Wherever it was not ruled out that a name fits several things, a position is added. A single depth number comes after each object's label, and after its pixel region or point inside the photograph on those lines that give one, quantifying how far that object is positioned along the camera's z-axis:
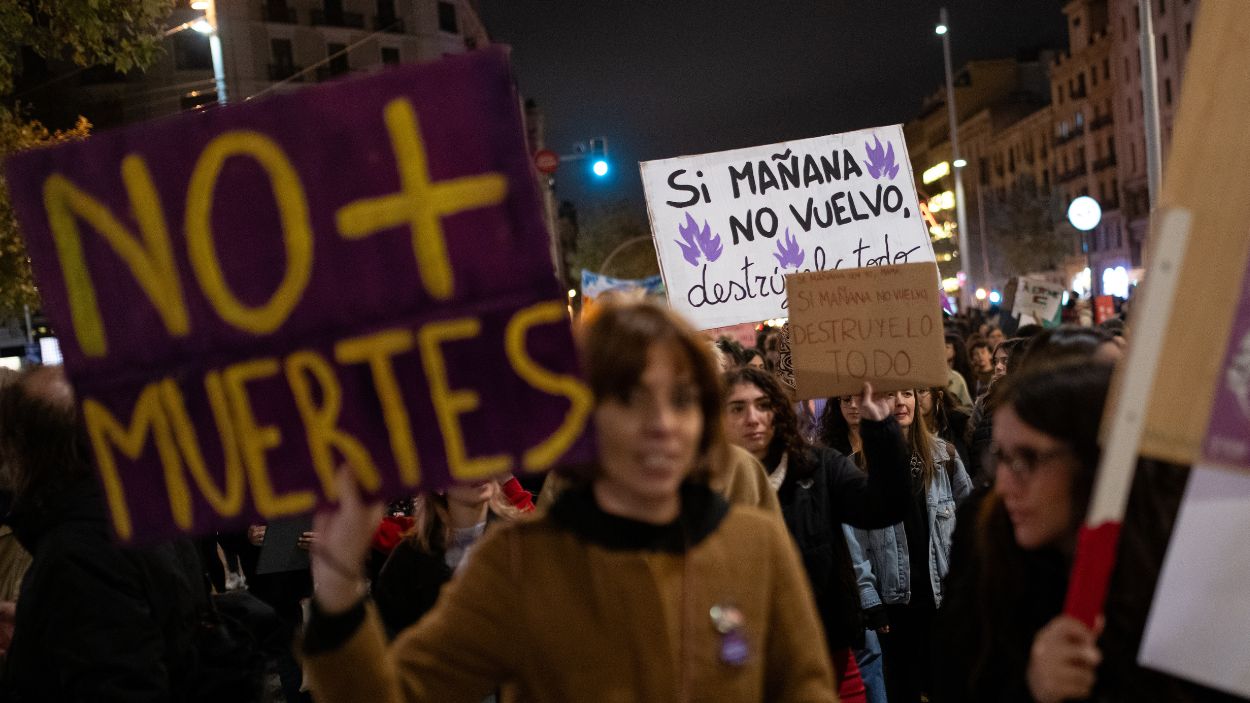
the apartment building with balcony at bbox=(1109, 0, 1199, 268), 68.12
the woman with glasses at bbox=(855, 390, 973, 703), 5.62
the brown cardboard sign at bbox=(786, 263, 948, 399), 4.98
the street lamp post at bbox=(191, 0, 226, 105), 16.17
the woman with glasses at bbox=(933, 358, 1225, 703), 2.29
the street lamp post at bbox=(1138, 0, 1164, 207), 12.17
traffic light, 21.66
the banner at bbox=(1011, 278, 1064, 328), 14.36
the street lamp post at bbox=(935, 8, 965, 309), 36.92
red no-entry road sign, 21.05
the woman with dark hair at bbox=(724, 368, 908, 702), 4.72
